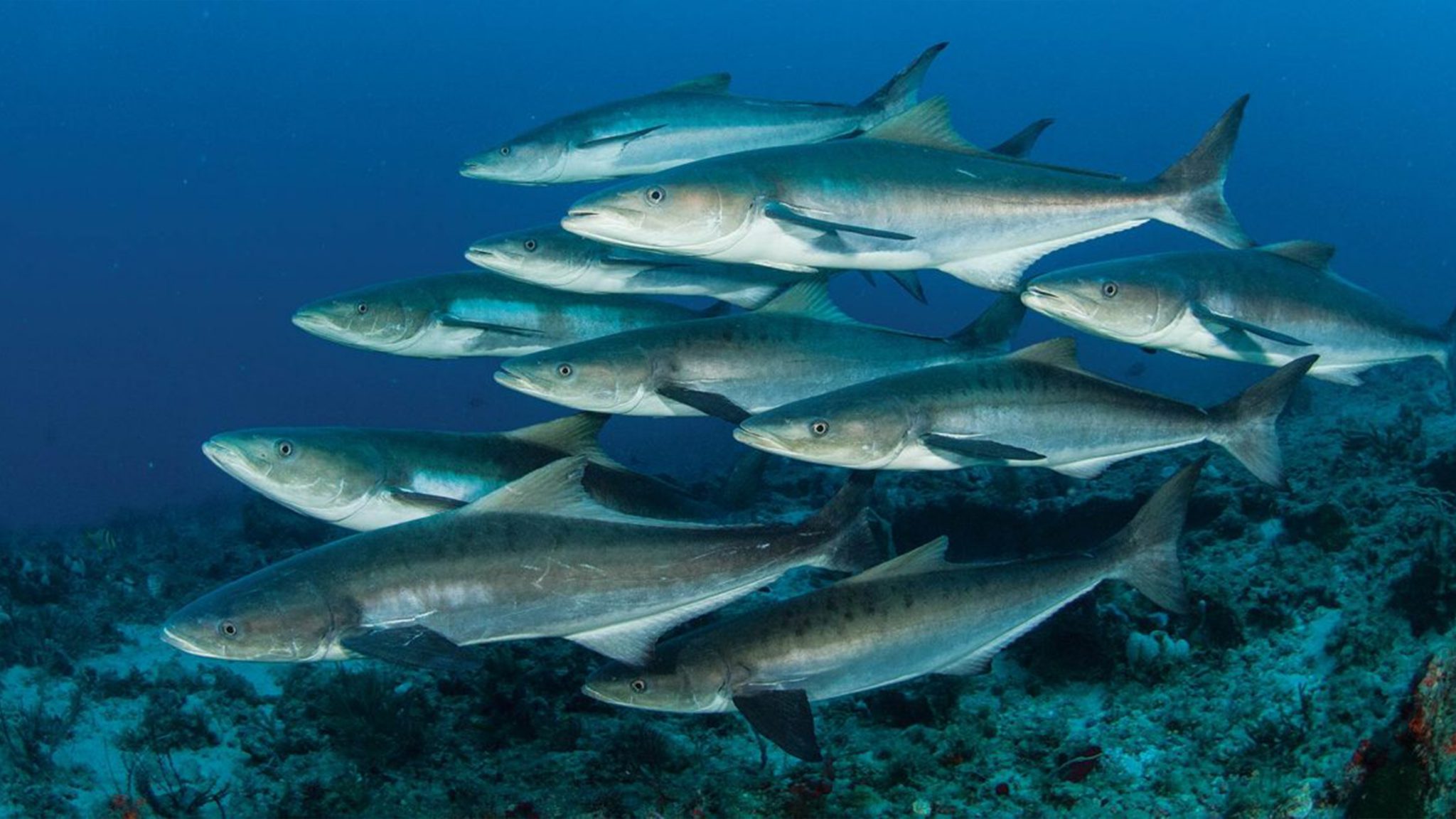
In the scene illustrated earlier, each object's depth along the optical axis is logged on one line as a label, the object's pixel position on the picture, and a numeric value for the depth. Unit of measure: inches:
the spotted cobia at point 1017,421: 189.6
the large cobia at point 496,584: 163.5
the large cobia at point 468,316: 264.4
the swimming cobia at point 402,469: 206.4
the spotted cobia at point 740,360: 232.4
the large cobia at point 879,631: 176.6
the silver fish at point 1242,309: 209.9
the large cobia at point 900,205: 207.0
